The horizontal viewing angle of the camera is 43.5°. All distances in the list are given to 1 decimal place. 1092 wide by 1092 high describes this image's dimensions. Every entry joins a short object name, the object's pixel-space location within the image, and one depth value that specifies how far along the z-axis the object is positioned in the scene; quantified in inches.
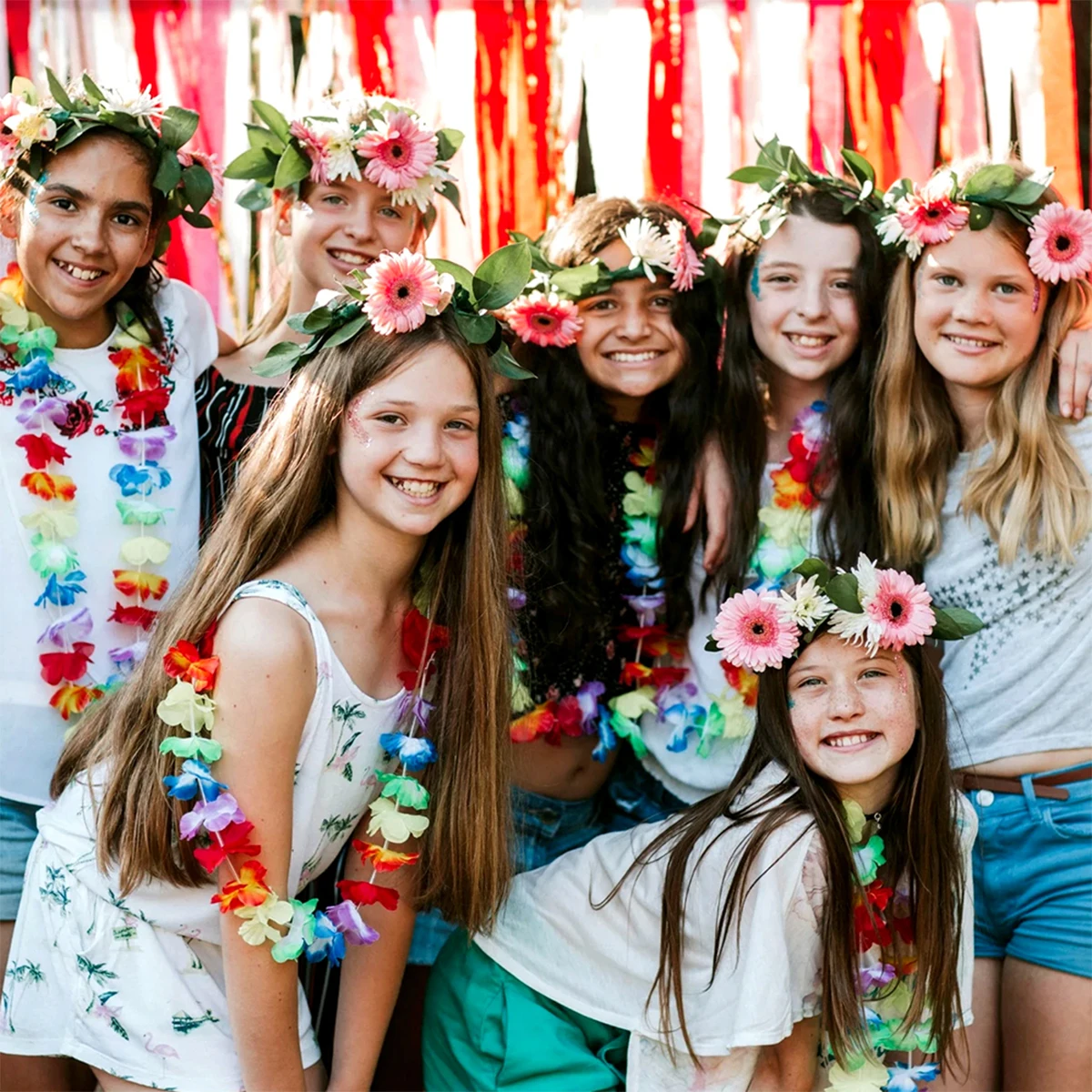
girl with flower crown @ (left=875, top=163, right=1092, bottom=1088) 116.4
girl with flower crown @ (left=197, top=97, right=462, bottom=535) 130.2
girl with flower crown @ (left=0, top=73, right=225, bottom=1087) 119.0
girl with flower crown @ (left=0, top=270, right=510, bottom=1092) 95.8
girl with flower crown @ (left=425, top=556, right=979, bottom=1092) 103.0
